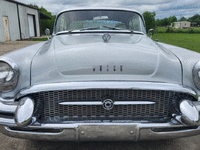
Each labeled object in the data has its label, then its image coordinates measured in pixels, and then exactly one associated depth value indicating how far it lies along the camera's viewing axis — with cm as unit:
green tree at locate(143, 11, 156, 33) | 5077
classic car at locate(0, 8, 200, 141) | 153
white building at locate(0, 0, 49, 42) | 1623
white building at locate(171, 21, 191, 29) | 11131
